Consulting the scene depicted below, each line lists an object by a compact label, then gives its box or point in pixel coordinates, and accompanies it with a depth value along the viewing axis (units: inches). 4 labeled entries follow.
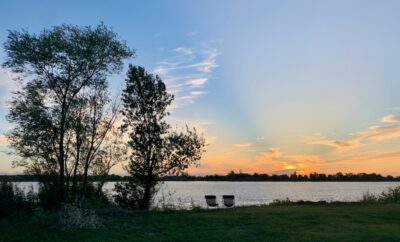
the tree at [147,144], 940.0
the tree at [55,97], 786.8
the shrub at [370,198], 1003.7
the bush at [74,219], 615.2
